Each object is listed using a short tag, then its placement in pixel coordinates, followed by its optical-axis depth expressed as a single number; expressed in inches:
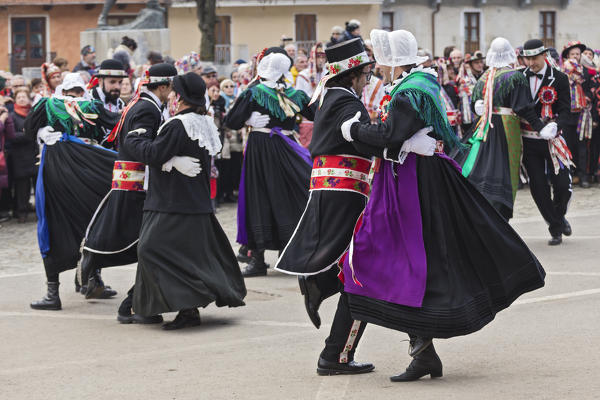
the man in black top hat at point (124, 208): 538.3
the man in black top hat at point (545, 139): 740.5
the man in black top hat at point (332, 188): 425.4
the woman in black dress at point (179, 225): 506.5
